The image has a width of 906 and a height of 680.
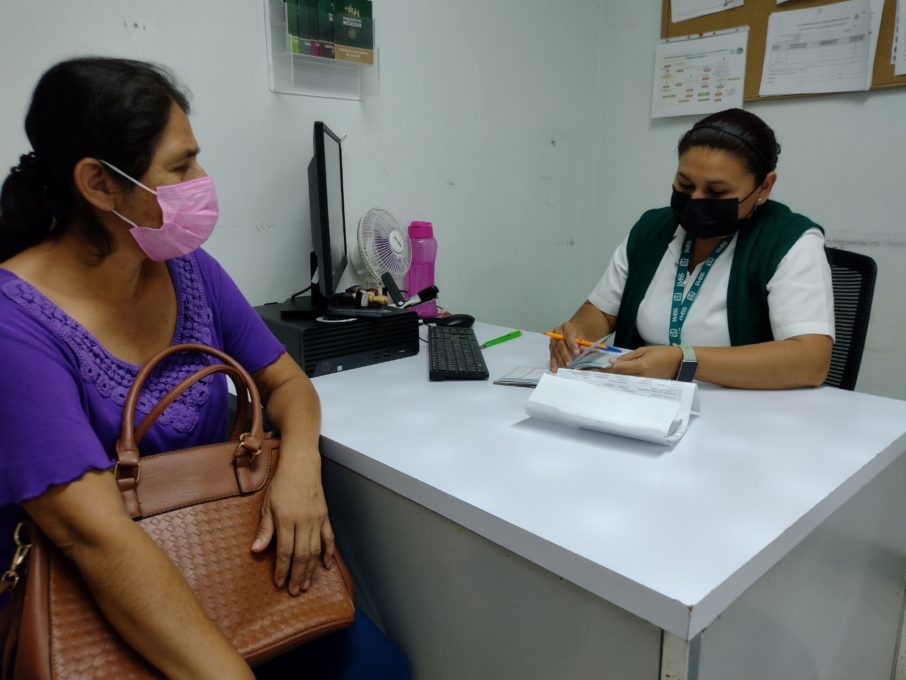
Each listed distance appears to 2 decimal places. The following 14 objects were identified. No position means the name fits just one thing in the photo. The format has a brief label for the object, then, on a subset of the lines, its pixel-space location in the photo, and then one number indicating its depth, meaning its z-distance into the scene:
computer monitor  1.31
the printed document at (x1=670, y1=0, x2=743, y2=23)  2.20
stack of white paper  0.94
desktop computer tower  1.33
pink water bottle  2.02
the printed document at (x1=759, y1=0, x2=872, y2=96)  1.94
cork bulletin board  1.88
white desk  0.67
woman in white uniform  1.21
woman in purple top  0.70
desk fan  1.73
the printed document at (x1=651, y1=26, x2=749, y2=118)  2.21
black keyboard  1.31
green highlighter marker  1.62
